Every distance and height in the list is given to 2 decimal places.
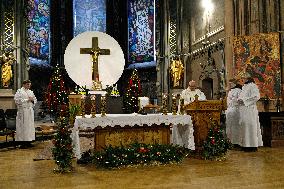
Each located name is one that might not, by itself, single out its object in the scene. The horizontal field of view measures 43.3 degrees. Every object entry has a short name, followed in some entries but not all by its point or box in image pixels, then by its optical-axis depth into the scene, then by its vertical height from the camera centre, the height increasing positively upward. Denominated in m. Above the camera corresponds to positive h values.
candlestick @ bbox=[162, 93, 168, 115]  7.40 -0.05
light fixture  14.66 +3.89
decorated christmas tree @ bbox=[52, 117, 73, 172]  6.00 -0.80
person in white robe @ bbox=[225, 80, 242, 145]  9.20 -0.43
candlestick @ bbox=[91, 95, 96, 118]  6.56 -0.21
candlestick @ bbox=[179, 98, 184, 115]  7.23 -0.16
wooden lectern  7.24 -0.34
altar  6.39 -0.58
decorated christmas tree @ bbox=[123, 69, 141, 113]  8.99 +0.03
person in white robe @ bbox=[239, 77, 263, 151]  8.66 -0.46
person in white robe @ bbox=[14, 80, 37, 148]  9.95 -0.46
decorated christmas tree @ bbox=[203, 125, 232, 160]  6.98 -0.92
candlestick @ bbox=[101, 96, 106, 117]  6.74 -0.13
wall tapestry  10.56 +1.11
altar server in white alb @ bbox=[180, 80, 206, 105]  8.90 +0.13
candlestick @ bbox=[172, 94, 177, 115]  7.18 -0.17
